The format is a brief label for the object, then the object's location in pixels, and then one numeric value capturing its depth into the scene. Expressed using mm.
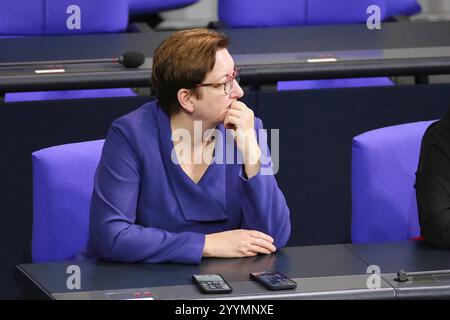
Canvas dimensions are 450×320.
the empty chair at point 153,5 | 10016
